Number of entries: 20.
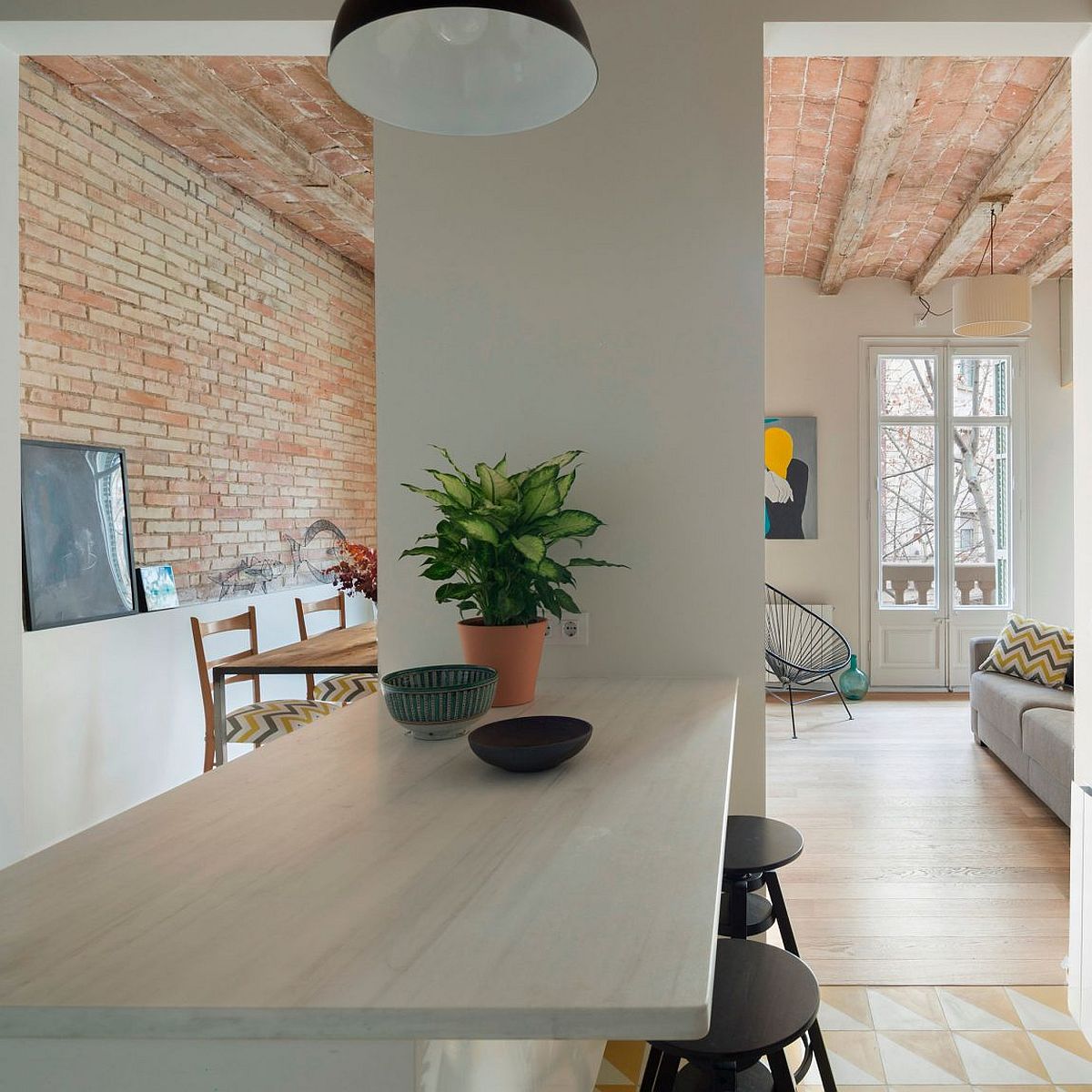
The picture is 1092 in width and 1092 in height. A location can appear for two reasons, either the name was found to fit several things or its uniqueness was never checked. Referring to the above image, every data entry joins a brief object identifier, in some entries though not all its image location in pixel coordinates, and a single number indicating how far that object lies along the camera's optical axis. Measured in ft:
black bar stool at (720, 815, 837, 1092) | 5.51
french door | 21.52
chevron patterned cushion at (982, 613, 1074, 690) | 14.89
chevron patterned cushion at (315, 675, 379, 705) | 12.29
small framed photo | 12.16
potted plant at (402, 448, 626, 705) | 6.09
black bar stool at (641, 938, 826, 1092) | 3.64
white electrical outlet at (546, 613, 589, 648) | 7.22
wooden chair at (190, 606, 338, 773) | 10.96
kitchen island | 2.29
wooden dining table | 10.14
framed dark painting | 10.38
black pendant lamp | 4.39
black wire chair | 20.80
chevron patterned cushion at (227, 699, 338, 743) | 10.94
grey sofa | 11.82
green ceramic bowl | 5.02
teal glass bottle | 20.47
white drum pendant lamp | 15.53
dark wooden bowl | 4.29
